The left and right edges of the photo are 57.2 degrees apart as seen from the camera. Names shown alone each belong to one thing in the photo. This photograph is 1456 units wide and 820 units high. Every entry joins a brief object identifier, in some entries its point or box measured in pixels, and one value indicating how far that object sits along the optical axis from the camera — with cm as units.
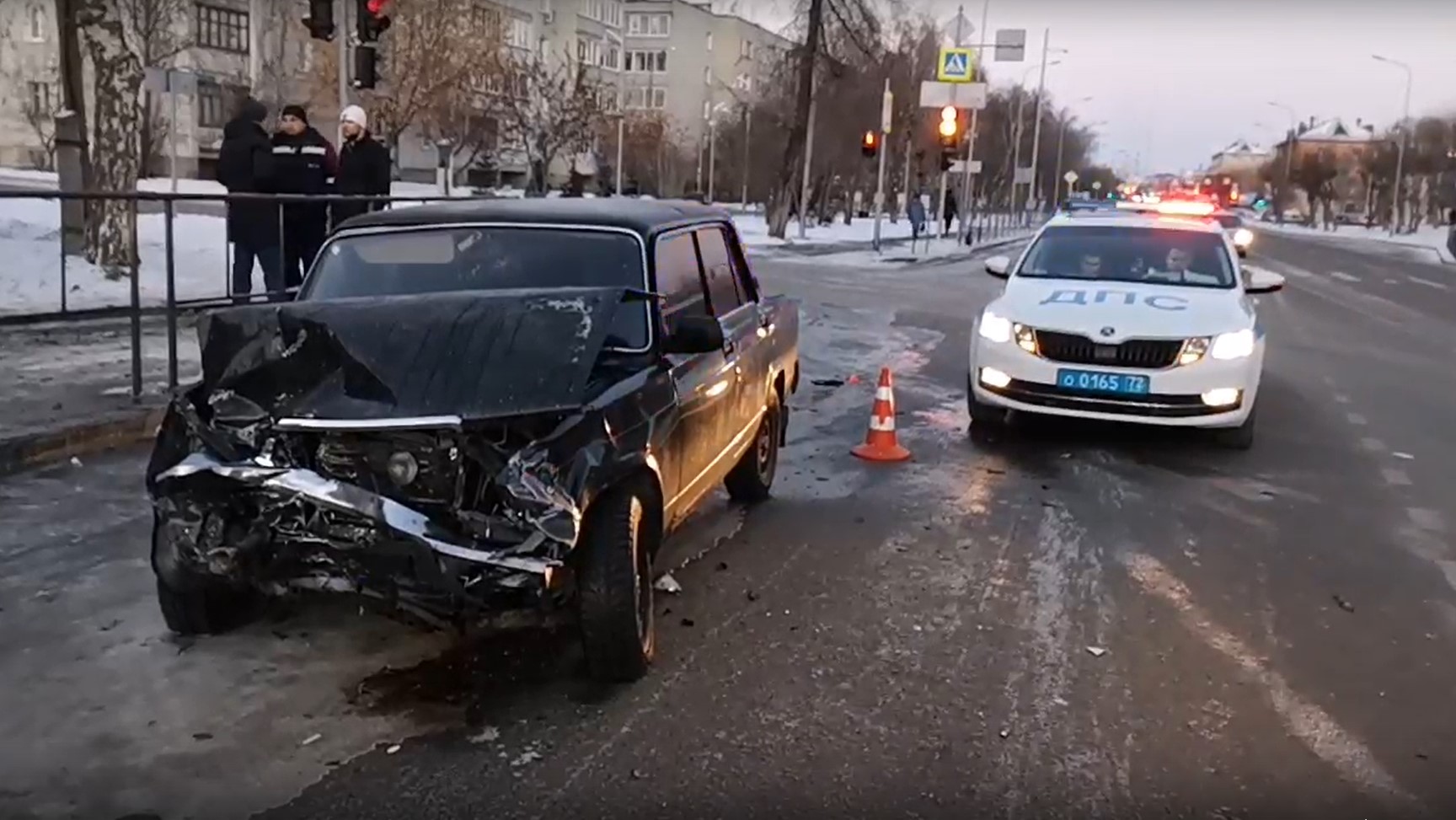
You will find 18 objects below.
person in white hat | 1259
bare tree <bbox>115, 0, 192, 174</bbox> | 3150
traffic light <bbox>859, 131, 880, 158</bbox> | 3466
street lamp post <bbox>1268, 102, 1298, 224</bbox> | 12431
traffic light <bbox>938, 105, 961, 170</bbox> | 3228
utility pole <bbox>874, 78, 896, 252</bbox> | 3291
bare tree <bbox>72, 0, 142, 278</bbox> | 1583
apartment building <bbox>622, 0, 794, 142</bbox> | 10569
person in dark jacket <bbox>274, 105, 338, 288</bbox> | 1220
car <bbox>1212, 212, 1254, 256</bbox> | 2566
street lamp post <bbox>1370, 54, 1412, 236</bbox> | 8050
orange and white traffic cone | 906
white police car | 905
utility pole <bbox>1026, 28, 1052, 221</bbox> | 6862
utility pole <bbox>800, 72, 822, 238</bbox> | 3834
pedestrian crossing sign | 3156
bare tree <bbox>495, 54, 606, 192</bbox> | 4444
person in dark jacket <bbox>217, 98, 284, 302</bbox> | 1016
